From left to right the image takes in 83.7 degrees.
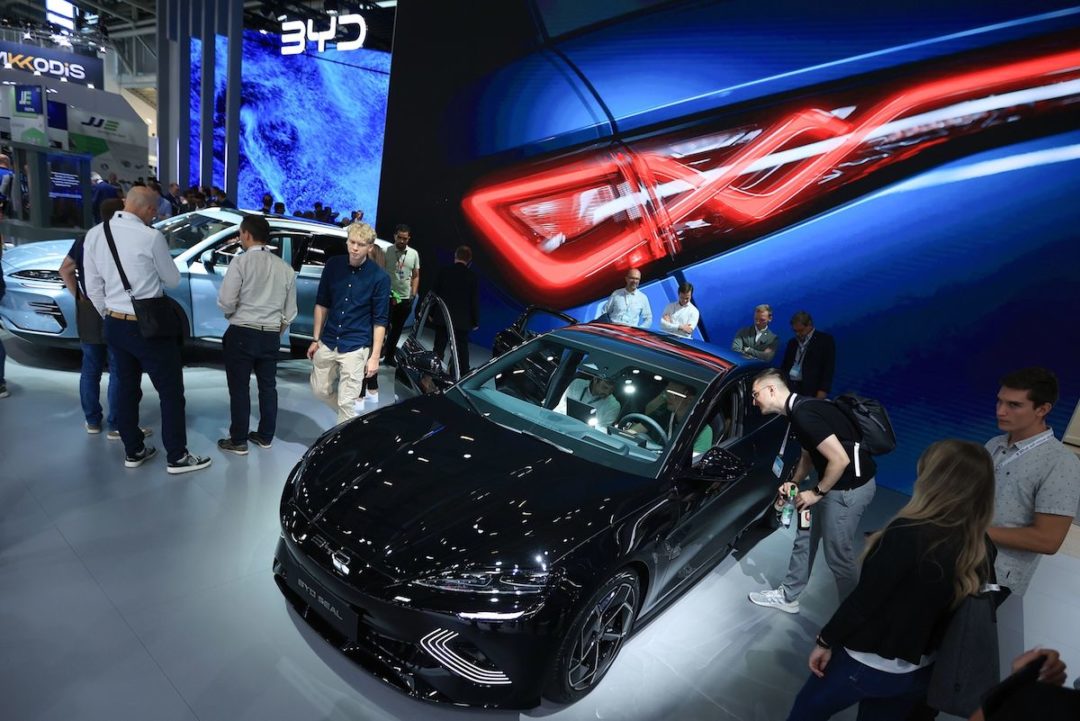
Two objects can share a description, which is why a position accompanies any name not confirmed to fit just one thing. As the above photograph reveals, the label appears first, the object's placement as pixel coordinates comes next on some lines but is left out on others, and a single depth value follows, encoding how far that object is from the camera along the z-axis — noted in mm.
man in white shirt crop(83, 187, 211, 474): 3312
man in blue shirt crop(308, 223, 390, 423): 3984
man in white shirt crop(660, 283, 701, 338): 6664
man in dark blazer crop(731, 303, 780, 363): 5844
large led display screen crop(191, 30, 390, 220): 15797
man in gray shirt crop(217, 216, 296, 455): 3764
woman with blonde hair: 1614
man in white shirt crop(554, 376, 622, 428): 3209
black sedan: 2178
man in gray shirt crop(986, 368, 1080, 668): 2201
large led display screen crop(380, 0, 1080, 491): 4977
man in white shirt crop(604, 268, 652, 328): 6574
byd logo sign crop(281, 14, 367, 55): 11422
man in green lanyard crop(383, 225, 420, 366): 6438
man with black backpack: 2666
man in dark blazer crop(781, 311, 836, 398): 5270
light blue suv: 4941
